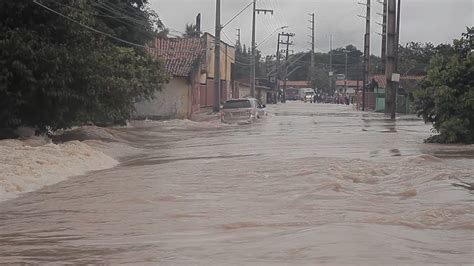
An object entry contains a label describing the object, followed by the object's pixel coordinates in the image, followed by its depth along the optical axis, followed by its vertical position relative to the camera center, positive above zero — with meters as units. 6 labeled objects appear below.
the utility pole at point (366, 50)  60.68 +3.79
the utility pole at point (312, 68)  113.98 +3.80
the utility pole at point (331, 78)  120.36 +2.21
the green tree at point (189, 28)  85.31 +7.77
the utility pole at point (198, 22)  58.03 +5.74
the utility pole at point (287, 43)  108.56 +7.58
